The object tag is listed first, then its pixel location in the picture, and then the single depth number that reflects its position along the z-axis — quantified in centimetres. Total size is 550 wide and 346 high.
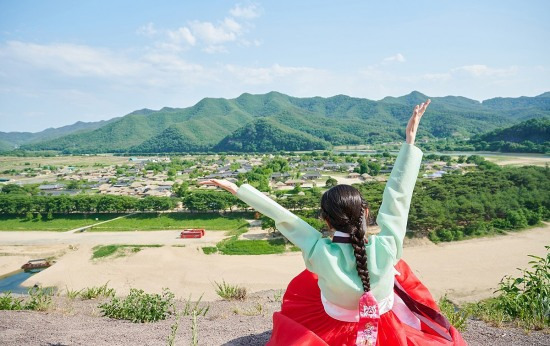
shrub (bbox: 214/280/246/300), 745
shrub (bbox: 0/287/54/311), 602
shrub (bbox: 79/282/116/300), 775
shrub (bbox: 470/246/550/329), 482
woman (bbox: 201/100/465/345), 194
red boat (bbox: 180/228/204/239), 2402
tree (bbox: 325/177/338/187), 4028
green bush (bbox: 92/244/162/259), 2161
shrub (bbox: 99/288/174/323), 547
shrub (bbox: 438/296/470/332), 474
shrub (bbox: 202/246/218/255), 2123
